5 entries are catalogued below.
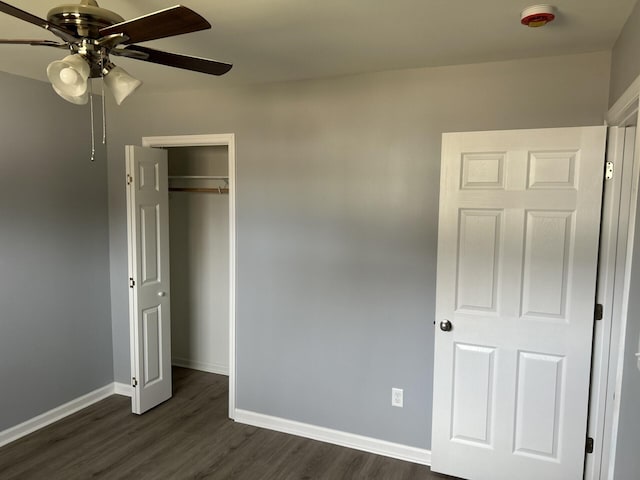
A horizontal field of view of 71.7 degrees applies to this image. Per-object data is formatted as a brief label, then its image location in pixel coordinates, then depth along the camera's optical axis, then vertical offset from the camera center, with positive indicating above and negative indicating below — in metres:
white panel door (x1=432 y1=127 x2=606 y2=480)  2.36 -0.53
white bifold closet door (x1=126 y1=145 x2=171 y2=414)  3.37 -0.59
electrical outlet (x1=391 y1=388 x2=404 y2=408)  2.93 -1.28
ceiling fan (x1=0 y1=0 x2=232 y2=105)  1.33 +0.53
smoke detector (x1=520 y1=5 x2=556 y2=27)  1.83 +0.80
